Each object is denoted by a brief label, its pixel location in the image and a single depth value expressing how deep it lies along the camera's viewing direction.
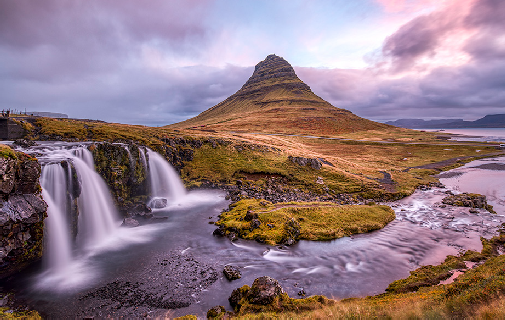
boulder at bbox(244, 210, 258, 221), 27.67
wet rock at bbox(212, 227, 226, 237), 26.42
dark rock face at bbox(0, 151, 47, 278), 17.66
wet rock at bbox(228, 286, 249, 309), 15.75
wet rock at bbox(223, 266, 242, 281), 18.89
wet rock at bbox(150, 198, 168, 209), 36.44
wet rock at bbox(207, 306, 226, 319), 14.48
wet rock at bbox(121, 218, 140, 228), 29.62
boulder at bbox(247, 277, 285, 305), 15.03
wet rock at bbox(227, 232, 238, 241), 25.26
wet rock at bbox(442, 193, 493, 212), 34.88
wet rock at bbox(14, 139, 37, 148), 33.72
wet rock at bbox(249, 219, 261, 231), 26.38
